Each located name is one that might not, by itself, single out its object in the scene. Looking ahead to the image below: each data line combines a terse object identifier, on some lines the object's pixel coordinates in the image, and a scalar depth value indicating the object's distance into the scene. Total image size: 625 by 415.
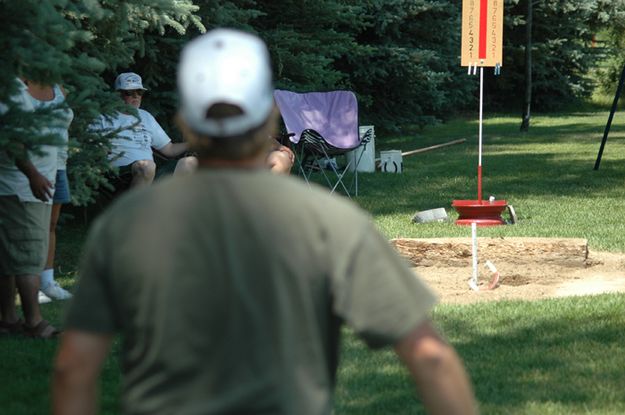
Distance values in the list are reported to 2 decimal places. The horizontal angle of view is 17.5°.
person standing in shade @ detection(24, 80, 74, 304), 10.87
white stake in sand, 12.94
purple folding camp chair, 23.53
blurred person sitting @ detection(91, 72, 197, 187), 16.26
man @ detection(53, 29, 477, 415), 3.27
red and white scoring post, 20.81
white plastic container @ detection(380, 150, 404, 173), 28.81
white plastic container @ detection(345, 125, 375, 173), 28.98
